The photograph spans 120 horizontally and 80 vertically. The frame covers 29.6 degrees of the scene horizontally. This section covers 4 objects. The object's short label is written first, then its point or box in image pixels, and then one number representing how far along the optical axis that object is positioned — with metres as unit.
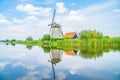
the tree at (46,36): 44.62
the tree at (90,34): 28.61
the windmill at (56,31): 39.25
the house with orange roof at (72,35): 42.67
